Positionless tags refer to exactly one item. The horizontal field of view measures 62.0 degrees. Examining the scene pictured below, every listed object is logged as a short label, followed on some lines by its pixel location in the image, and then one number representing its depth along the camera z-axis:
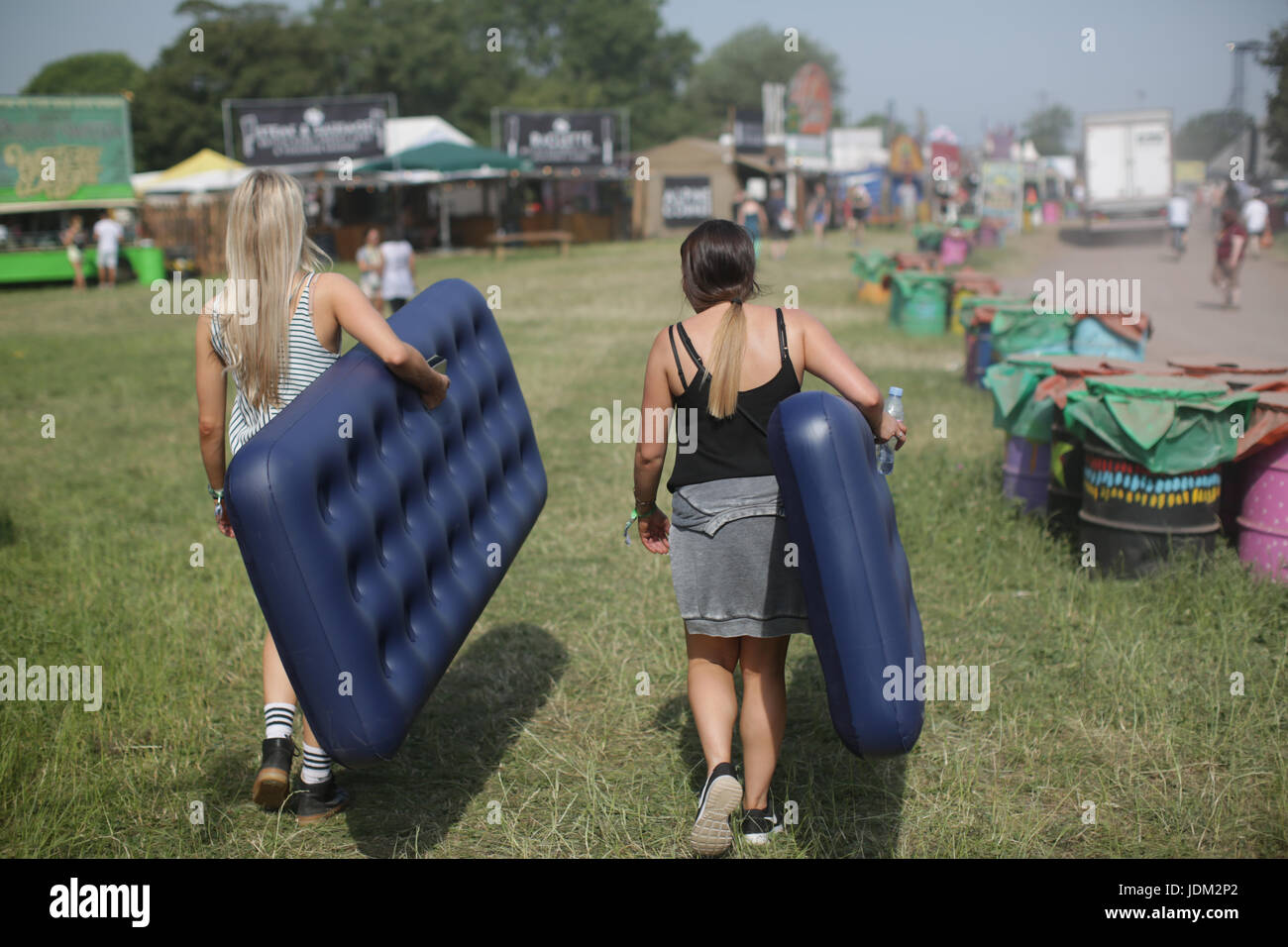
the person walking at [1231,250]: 15.53
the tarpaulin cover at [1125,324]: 8.12
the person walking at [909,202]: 47.91
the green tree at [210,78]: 57.03
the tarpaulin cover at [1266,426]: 4.78
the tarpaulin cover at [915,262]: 15.41
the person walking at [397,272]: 14.27
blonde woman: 3.20
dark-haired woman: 2.99
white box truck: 34.69
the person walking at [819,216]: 33.59
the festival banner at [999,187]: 34.31
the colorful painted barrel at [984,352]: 9.99
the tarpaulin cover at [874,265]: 17.56
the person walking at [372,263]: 15.28
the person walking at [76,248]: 23.98
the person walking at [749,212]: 23.05
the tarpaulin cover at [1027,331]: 8.79
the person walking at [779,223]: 28.88
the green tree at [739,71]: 95.62
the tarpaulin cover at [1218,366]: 5.68
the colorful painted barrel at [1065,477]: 5.56
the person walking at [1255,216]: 23.02
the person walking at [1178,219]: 27.11
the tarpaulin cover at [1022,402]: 5.82
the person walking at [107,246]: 23.97
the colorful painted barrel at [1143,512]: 4.95
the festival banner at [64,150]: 24.98
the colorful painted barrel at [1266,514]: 4.84
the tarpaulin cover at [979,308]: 9.84
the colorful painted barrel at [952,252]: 20.27
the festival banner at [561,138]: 34.59
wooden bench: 31.25
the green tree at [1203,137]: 46.88
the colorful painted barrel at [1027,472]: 6.00
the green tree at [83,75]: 78.62
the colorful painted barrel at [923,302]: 14.05
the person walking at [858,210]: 34.16
